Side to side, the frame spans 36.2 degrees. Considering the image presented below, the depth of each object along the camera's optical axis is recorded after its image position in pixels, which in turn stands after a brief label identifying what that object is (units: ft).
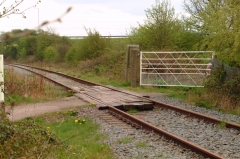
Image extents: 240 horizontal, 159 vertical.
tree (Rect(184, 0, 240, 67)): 42.83
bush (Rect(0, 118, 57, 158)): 15.64
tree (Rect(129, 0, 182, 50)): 85.20
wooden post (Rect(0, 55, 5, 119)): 29.71
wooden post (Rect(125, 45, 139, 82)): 67.35
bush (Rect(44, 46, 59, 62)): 157.28
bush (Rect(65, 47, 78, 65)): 128.17
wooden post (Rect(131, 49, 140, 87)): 61.16
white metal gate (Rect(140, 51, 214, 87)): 57.52
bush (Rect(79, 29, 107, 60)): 110.63
